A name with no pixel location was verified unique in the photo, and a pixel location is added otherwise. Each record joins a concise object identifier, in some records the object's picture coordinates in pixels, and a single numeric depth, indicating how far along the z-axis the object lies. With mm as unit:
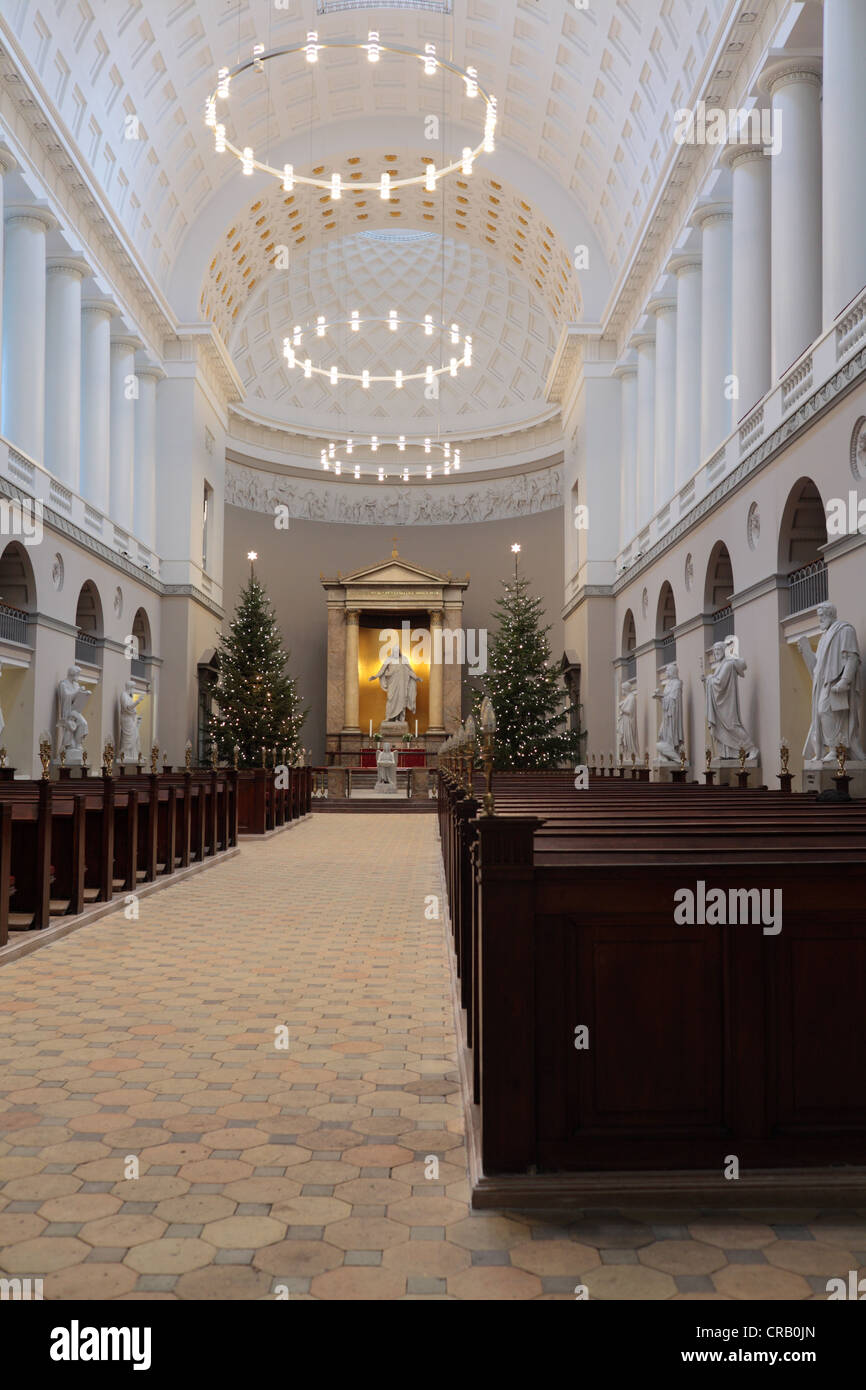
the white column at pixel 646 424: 23172
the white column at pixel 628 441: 24891
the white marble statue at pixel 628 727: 21938
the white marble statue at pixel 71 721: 17766
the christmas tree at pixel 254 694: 24438
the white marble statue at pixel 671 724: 17625
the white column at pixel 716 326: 17344
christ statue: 30328
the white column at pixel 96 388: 21609
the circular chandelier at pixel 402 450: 30922
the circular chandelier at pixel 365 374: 19594
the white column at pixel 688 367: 19219
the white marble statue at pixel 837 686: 10320
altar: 30172
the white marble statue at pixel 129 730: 21391
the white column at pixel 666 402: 21156
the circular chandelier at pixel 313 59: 13969
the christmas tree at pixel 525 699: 23031
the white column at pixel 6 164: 15976
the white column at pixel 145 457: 24992
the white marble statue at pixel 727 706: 14391
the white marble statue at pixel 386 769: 24938
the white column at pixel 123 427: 23281
